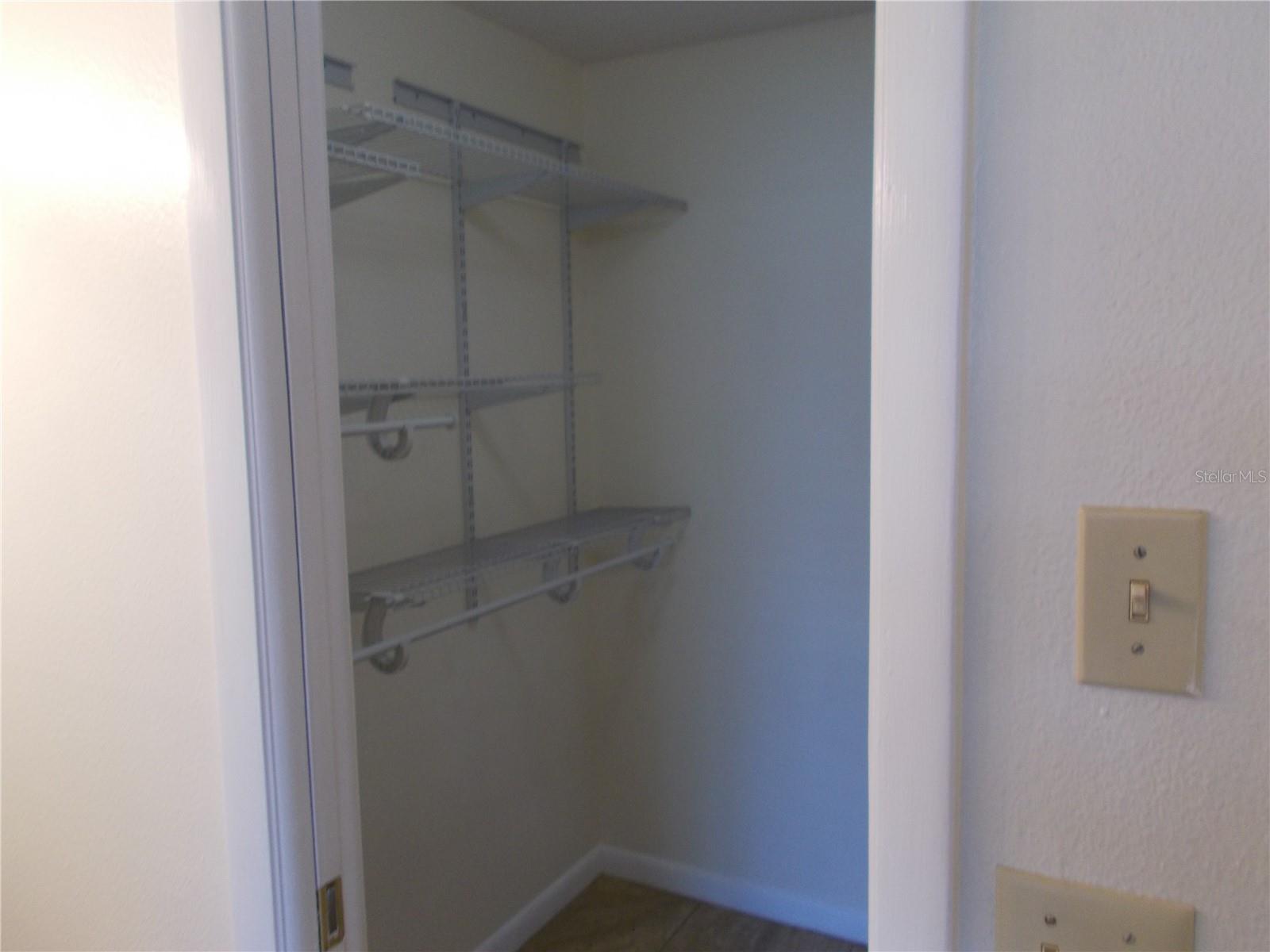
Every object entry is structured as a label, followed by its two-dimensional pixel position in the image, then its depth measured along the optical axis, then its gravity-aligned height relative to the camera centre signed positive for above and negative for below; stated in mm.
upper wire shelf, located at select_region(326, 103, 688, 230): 1610 +486
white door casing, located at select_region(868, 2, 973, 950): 574 -52
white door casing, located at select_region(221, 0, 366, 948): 875 -40
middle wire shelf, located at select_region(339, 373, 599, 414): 1683 +7
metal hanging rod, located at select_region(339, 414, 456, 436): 1639 -57
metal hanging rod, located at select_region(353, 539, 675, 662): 1777 -474
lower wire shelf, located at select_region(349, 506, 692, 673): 1789 -373
